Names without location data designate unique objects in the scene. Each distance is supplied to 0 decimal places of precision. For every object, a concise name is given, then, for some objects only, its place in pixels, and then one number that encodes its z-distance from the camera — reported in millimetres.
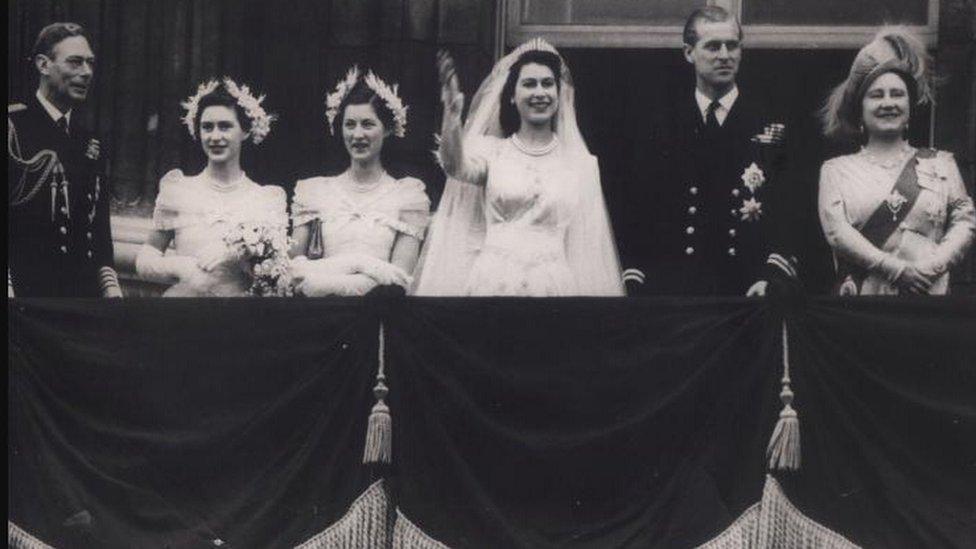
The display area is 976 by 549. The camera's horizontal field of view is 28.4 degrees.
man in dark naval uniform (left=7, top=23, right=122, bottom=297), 10008
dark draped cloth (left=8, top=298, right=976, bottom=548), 8477
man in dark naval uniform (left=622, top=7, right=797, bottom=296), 9469
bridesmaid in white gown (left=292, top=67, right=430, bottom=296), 9852
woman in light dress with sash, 9383
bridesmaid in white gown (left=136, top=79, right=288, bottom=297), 9969
